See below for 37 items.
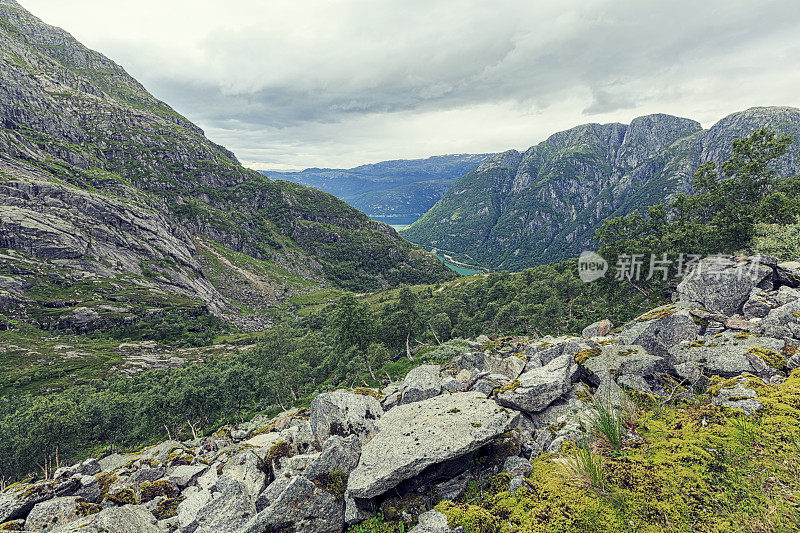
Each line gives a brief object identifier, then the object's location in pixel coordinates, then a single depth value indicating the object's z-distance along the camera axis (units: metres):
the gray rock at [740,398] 9.89
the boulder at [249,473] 13.32
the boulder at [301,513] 10.33
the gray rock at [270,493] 11.87
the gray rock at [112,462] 29.11
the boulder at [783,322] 15.51
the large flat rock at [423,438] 10.26
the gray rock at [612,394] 12.32
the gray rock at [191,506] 13.29
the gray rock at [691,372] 13.33
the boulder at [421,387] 18.06
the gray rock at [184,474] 19.06
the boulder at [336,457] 11.69
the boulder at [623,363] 14.19
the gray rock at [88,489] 16.62
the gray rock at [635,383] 13.30
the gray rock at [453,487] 10.10
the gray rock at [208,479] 16.58
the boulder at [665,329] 17.67
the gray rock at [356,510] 10.05
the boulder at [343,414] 15.29
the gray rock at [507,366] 20.81
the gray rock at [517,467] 10.09
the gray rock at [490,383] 16.88
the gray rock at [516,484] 9.24
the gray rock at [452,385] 19.16
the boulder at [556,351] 19.61
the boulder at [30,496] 15.30
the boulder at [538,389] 13.48
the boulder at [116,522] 12.26
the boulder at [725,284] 21.88
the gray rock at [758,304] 19.11
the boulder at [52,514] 13.70
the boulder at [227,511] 11.64
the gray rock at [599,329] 28.66
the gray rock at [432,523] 8.32
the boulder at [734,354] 13.13
